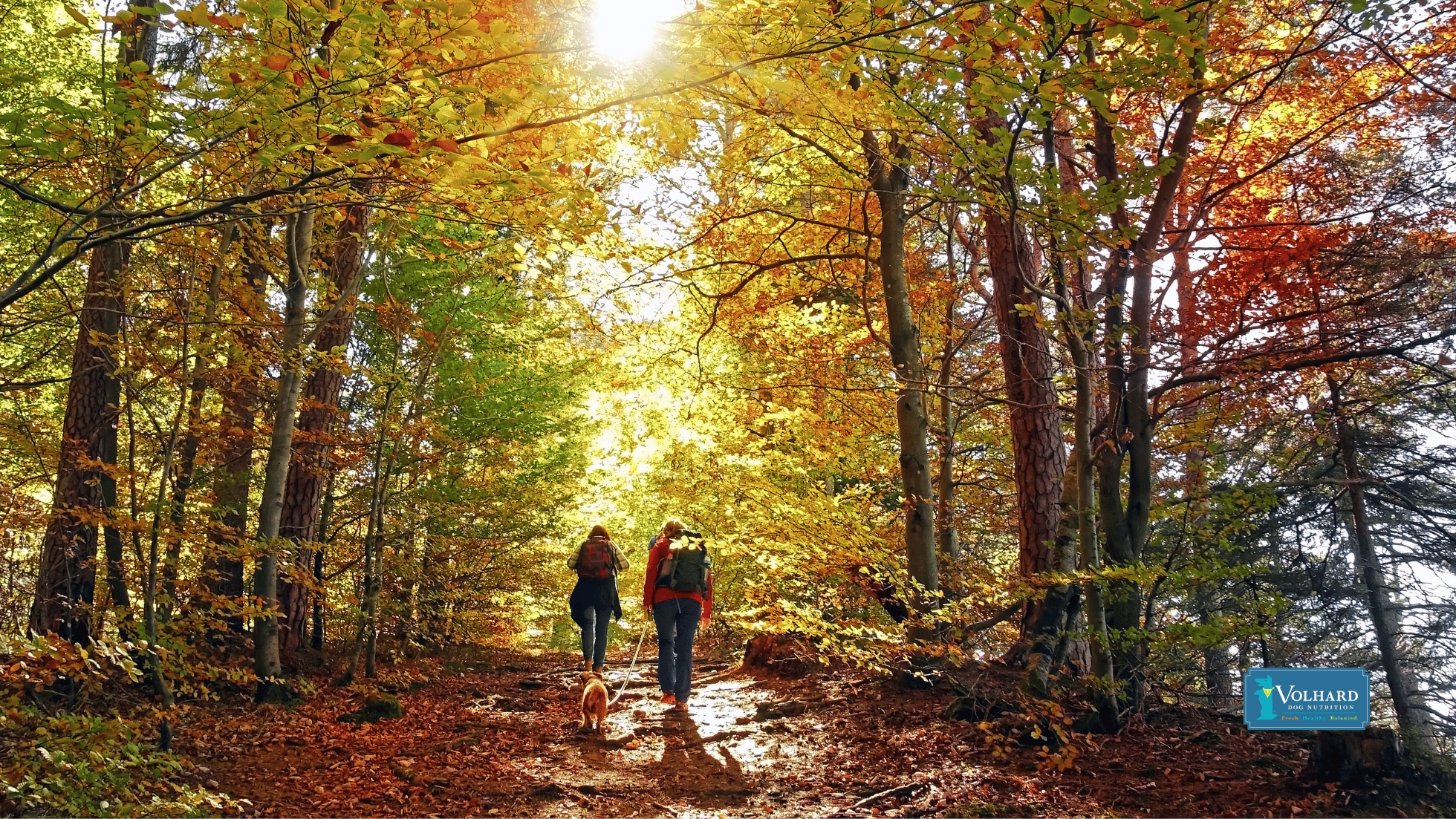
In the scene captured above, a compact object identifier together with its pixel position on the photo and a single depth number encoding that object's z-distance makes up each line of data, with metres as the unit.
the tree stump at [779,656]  8.99
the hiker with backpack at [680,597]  7.65
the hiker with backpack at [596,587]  9.08
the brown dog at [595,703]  6.88
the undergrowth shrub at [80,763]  3.83
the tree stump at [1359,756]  4.18
